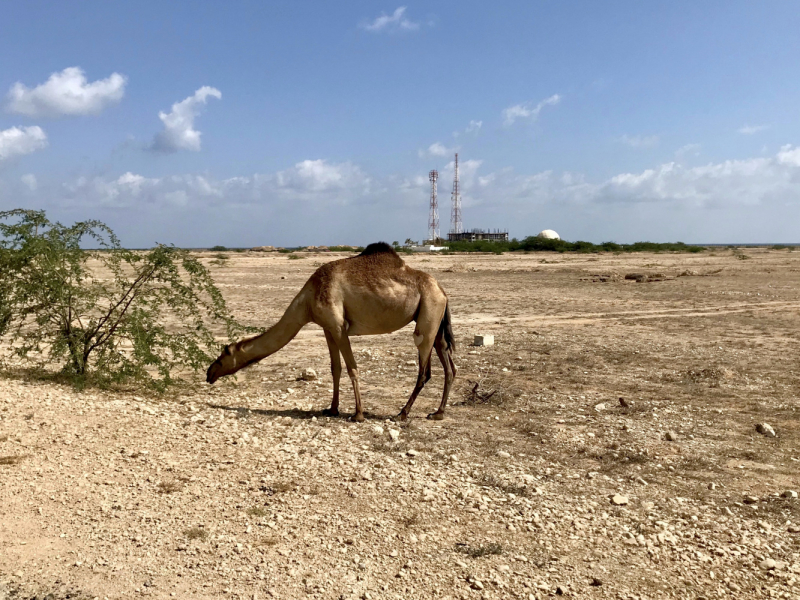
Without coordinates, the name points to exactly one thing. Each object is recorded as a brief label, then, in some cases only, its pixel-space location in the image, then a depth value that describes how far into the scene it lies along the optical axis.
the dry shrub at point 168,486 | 5.89
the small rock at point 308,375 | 10.44
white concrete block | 13.67
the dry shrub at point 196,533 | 5.07
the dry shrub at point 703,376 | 10.51
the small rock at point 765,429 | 7.74
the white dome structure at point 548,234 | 94.64
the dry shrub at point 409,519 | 5.37
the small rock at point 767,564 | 4.77
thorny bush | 9.21
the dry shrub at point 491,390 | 9.23
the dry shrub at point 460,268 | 41.27
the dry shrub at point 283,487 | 5.98
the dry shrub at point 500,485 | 6.04
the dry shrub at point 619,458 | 6.74
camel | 8.17
